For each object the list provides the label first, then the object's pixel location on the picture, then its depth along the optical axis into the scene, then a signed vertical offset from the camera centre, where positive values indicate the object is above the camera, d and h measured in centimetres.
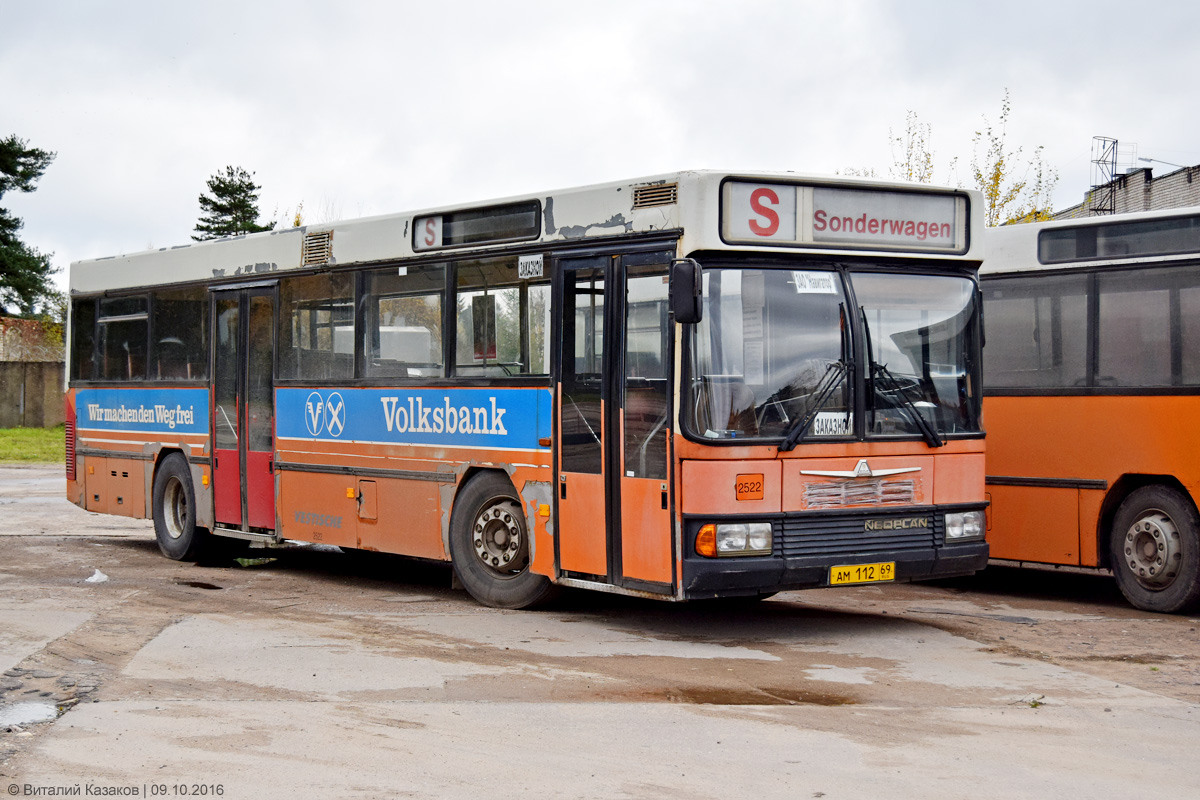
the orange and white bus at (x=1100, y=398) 1051 -1
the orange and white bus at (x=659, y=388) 894 +10
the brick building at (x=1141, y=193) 3430 +543
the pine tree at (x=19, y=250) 4969 +564
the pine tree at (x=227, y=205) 6719 +960
